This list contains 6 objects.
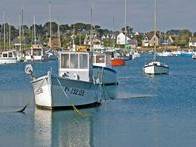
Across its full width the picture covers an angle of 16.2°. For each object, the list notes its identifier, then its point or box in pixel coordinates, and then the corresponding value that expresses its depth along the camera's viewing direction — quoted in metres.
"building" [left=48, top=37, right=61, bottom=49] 167.50
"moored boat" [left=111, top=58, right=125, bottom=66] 115.10
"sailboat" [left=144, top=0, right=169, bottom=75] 90.06
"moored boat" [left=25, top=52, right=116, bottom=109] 40.31
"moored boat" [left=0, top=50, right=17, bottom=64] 135.84
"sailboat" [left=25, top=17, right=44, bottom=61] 146.71
